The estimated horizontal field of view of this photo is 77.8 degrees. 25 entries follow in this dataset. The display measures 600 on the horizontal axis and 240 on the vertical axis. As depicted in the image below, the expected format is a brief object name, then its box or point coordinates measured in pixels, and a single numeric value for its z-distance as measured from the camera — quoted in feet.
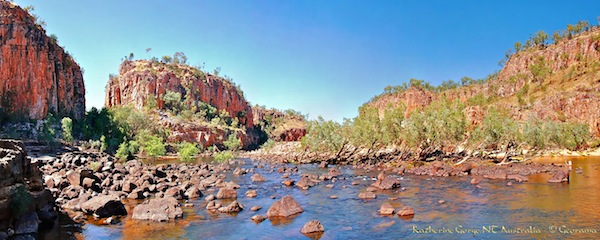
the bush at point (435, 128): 183.62
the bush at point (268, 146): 375.12
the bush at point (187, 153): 213.25
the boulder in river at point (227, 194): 83.35
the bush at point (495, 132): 182.91
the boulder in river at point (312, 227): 54.29
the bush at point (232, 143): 373.40
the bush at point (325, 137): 214.48
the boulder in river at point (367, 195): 81.03
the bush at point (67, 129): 216.54
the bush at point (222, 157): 223.71
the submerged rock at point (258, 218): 61.19
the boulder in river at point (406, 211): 63.41
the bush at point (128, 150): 201.16
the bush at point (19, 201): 44.75
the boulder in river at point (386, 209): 64.67
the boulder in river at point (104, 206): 62.85
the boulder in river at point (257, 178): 119.24
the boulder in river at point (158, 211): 61.41
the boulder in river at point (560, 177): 97.62
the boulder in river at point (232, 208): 68.74
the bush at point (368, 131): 206.02
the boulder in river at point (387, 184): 94.35
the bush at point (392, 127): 201.05
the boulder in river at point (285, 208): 64.69
